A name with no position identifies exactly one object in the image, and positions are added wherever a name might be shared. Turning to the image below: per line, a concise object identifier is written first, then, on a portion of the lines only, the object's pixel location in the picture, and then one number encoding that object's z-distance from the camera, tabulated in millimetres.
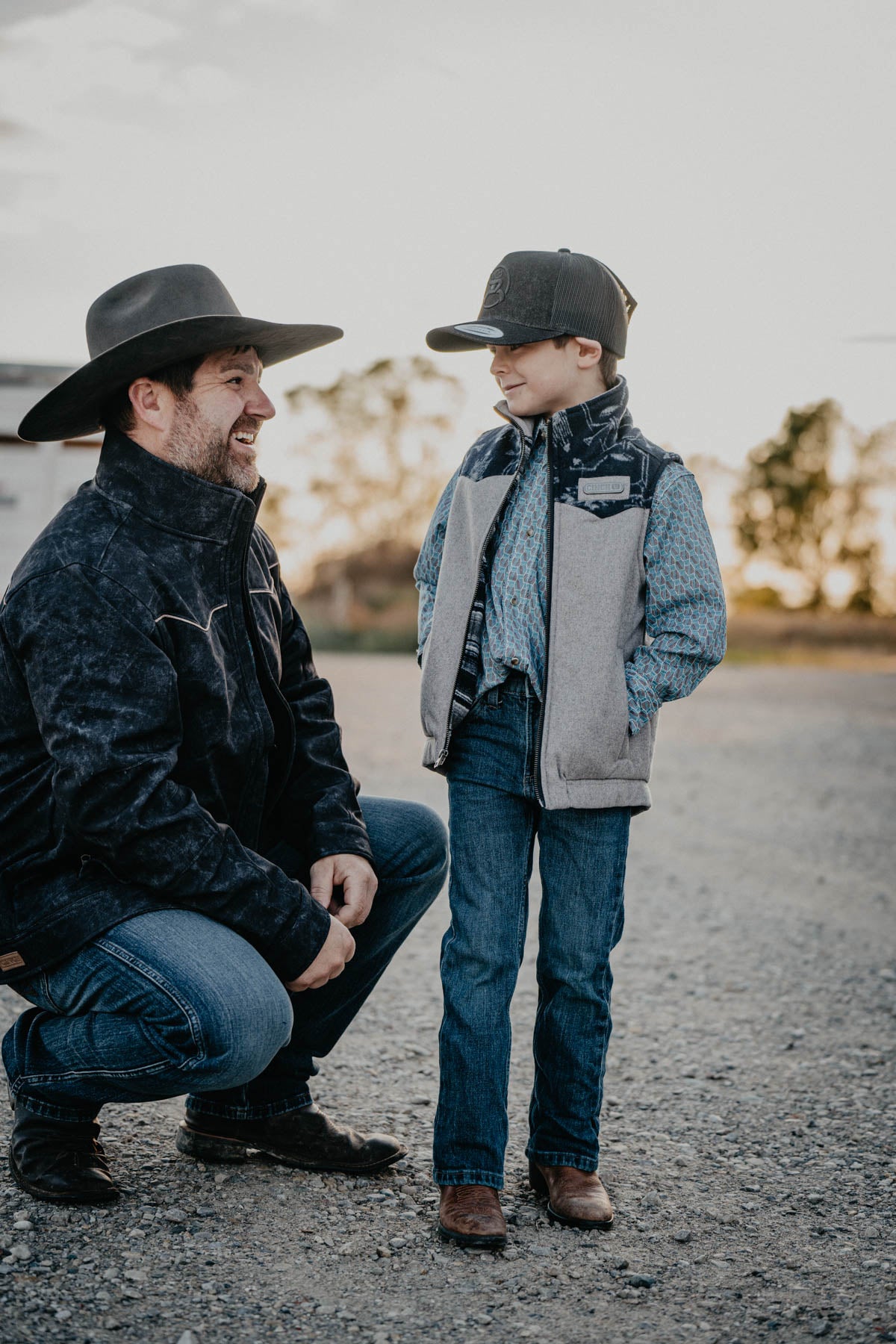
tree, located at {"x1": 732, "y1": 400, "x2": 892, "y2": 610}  36812
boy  2453
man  2324
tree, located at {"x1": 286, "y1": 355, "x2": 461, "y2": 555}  32469
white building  6477
